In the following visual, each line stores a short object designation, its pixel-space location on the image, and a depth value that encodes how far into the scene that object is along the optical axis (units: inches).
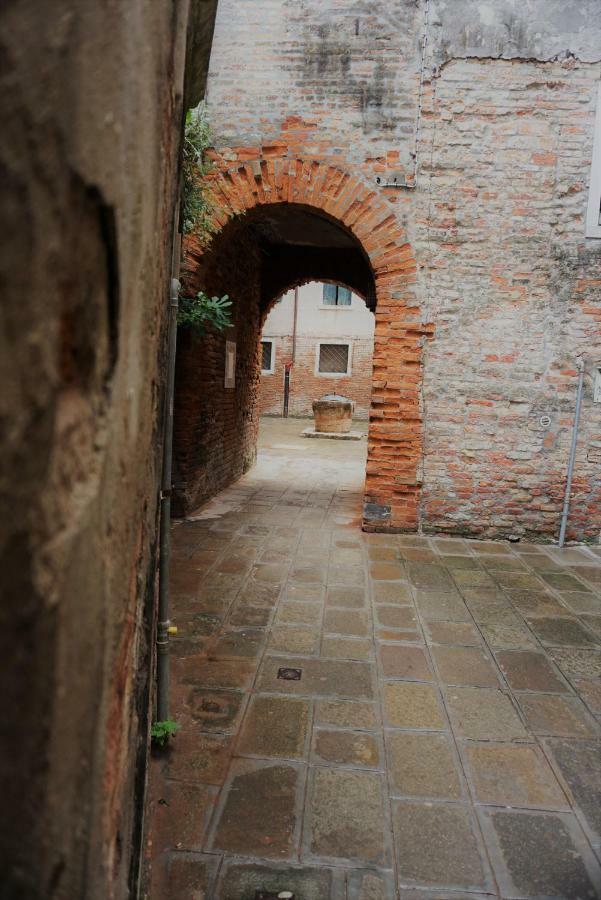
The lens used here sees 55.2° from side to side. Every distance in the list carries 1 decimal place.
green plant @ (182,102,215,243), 187.0
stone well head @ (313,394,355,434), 612.4
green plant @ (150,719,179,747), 87.9
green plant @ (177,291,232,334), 183.6
